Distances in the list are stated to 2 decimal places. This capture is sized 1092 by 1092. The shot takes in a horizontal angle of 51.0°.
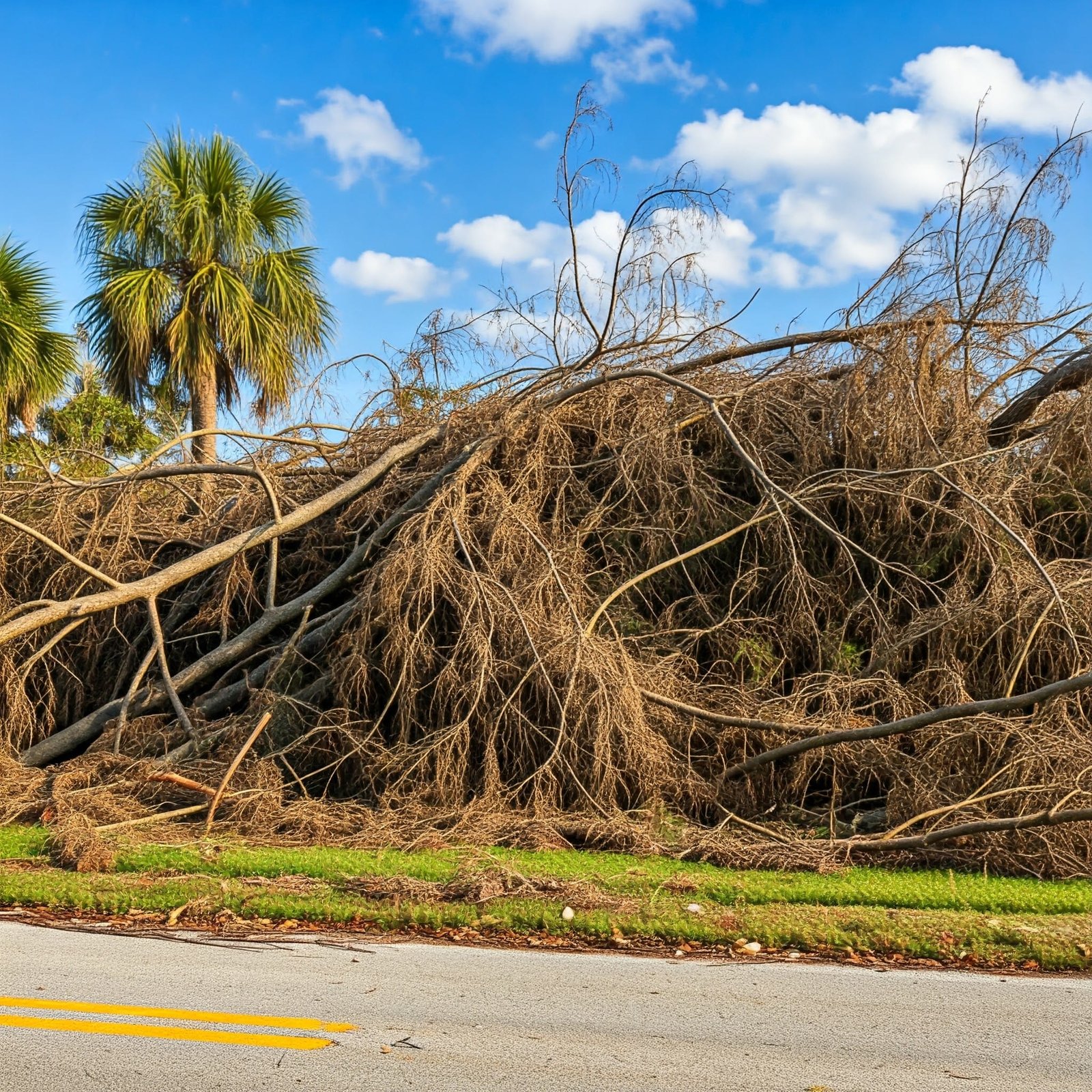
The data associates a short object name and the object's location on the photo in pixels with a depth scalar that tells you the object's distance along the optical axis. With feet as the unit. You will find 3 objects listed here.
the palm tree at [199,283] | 57.00
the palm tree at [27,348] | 55.62
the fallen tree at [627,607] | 28.40
